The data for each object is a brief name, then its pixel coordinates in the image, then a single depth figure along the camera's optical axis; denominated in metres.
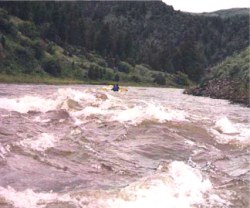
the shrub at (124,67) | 105.31
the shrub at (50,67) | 81.31
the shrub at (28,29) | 87.19
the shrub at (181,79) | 115.38
